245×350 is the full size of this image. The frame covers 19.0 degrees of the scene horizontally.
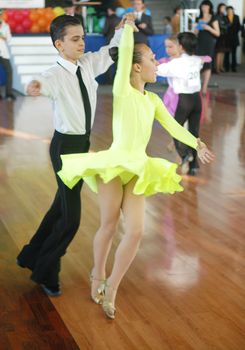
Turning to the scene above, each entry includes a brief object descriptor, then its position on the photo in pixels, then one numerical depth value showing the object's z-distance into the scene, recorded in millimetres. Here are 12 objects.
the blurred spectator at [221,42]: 15422
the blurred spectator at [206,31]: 13303
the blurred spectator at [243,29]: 17328
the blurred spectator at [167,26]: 16053
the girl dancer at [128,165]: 3381
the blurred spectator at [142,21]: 12709
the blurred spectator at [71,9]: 12422
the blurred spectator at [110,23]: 13406
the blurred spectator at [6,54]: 12000
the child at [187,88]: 6668
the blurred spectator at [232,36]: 16094
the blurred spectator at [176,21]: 15539
